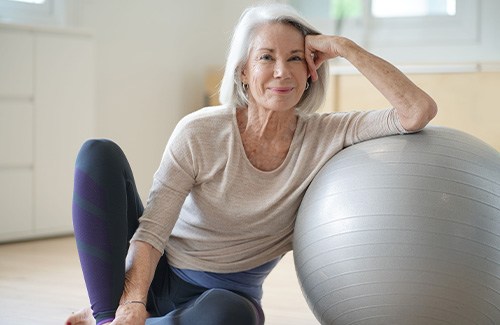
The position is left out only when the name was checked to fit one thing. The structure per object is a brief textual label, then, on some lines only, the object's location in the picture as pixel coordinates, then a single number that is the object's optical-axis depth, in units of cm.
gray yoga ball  171
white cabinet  399
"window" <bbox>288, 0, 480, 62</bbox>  472
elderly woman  193
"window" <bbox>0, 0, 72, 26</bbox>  430
